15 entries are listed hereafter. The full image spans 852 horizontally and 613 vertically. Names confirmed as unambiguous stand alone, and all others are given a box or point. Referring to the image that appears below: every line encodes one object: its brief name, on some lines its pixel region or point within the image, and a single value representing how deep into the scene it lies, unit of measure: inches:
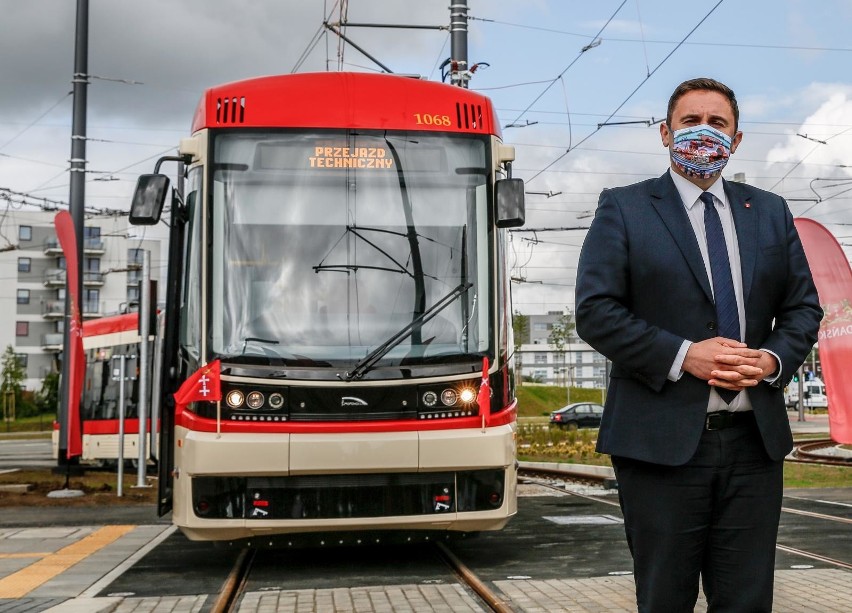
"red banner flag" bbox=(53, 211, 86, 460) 643.5
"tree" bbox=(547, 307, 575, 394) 3346.2
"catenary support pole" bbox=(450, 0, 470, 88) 705.0
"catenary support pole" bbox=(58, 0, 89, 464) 762.8
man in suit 130.3
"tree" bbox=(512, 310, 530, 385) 3003.7
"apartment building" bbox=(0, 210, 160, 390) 3548.2
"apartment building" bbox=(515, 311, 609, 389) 6624.5
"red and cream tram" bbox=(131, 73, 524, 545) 325.4
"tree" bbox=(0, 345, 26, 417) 2728.8
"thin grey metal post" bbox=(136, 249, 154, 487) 554.7
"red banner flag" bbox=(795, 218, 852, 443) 601.3
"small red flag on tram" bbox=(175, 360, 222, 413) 327.9
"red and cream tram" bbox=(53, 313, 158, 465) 1028.5
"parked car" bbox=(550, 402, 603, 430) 1923.0
